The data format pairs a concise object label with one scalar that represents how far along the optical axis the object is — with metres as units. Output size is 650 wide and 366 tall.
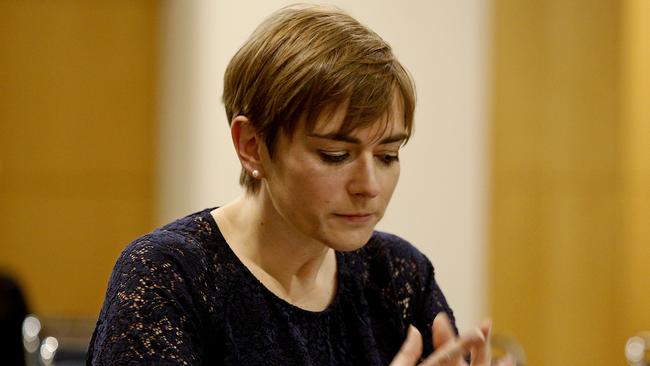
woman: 4.26
